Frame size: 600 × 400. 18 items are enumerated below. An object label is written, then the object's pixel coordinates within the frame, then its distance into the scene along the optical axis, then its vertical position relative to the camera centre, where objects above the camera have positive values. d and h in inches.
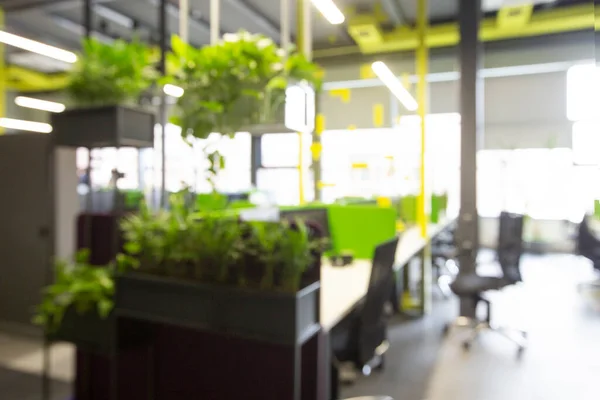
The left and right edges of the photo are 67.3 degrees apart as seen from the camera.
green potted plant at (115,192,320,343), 61.5 -11.3
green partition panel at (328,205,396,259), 139.7 -9.0
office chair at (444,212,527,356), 151.2 -28.4
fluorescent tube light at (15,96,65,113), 286.4 +63.3
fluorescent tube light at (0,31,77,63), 154.7 +56.0
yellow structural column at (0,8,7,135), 317.7 +91.3
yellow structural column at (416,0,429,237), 188.2 +43.9
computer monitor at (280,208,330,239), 128.7 -4.8
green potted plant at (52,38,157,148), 86.2 +20.6
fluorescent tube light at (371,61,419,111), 180.2 +52.3
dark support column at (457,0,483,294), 183.3 +35.4
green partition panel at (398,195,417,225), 225.9 -5.3
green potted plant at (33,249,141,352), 78.9 -19.3
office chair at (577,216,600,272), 209.8 -21.4
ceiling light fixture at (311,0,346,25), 109.5 +47.5
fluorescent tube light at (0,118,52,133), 316.9 +57.3
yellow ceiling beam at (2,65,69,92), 344.0 +95.9
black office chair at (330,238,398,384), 92.7 -27.0
